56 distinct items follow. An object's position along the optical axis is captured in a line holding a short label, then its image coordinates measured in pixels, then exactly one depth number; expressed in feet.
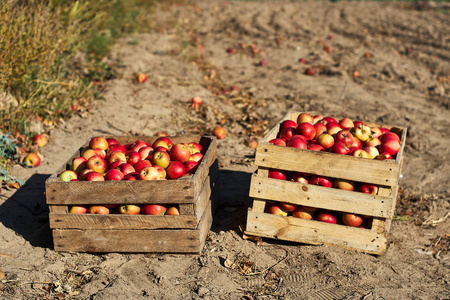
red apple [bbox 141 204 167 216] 12.40
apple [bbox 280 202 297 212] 12.92
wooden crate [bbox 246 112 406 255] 11.92
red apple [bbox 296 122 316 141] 13.80
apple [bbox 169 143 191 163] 13.67
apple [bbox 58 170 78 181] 12.96
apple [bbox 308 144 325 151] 12.94
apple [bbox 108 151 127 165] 13.78
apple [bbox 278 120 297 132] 14.49
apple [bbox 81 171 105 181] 12.53
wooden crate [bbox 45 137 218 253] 12.09
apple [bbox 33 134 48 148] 19.34
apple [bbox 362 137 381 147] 13.61
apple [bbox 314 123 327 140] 14.14
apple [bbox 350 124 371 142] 13.94
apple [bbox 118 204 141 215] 12.45
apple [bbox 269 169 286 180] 12.96
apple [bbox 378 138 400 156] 13.08
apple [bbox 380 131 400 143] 13.51
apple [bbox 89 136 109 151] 14.65
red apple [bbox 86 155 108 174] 13.30
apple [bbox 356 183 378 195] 12.31
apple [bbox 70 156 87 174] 13.61
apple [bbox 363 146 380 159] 12.94
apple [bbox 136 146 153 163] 14.14
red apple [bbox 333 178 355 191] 12.37
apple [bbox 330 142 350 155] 12.55
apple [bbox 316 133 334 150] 13.33
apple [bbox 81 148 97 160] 14.03
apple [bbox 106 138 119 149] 15.23
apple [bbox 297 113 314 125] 15.11
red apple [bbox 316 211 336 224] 12.84
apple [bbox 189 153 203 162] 13.95
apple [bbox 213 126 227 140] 20.93
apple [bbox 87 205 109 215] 12.53
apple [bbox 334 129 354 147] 13.24
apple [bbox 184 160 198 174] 13.28
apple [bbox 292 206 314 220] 13.00
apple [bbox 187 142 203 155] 14.43
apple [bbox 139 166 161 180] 12.54
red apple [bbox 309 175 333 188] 12.57
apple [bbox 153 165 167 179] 12.96
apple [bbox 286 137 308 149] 12.86
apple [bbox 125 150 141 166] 13.74
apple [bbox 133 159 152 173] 13.39
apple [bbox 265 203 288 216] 13.15
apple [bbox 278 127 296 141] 13.88
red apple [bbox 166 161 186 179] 13.08
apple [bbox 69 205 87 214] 12.55
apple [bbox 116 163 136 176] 13.04
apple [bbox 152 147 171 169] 13.34
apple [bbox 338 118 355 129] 14.83
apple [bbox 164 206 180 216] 12.45
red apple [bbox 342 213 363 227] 12.53
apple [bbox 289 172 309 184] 12.80
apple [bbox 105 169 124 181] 12.62
